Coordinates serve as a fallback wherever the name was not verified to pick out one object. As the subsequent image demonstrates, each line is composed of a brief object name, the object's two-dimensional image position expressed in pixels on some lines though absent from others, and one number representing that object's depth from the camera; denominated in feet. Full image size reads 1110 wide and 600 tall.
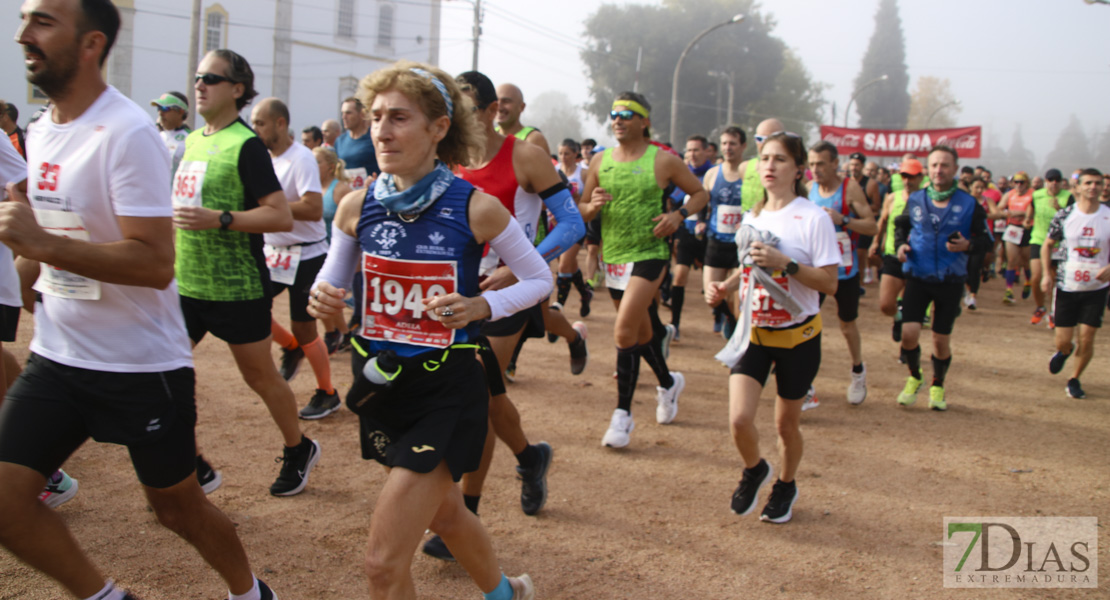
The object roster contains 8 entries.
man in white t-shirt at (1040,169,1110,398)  23.84
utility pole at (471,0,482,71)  102.23
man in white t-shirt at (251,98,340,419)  17.30
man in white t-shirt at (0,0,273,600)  7.64
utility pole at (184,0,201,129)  63.16
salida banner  94.12
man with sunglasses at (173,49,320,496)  13.03
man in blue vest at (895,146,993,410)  21.68
